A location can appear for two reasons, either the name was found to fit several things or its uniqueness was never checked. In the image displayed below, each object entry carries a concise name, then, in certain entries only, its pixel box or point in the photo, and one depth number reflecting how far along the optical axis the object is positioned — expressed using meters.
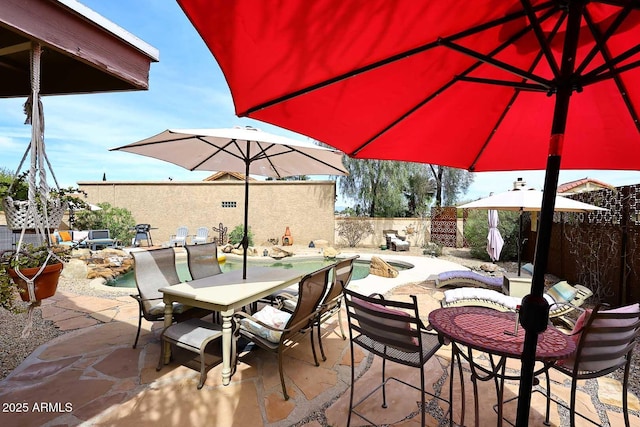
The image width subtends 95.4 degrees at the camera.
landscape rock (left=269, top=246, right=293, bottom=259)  10.61
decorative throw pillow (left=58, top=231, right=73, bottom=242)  10.31
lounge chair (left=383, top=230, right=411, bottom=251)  12.71
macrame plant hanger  1.42
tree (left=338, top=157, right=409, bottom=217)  16.55
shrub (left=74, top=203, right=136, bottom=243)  12.36
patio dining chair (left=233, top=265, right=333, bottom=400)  2.61
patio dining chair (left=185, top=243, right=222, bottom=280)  4.04
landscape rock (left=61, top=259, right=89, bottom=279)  6.45
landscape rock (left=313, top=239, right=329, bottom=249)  13.08
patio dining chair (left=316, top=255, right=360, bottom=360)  3.14
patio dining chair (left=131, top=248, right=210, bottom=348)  3.25
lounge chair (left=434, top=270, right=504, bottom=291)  5.71
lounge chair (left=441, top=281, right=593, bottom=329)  4.03
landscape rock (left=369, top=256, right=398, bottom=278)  7.09
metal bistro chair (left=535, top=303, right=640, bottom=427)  1.74
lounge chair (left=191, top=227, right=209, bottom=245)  12.54
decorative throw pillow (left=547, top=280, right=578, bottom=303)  4.14
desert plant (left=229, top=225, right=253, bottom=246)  13.37
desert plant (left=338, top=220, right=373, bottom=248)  14.24
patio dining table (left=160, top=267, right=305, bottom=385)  2.65
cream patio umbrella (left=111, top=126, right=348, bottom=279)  3.22
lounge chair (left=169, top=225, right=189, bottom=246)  12.72
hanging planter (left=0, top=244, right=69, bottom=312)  1.68
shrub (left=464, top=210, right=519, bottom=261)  9.96
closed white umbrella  7.40
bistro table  1.71
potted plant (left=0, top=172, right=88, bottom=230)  1.70
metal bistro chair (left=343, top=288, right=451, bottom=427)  1.86
